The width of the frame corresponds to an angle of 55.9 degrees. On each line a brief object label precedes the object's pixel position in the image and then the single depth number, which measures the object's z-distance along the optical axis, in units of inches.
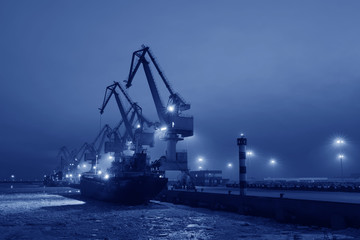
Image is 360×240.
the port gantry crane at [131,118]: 3454.7
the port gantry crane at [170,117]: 2706.7
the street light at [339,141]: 2444.8
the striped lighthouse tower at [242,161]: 1059.3
